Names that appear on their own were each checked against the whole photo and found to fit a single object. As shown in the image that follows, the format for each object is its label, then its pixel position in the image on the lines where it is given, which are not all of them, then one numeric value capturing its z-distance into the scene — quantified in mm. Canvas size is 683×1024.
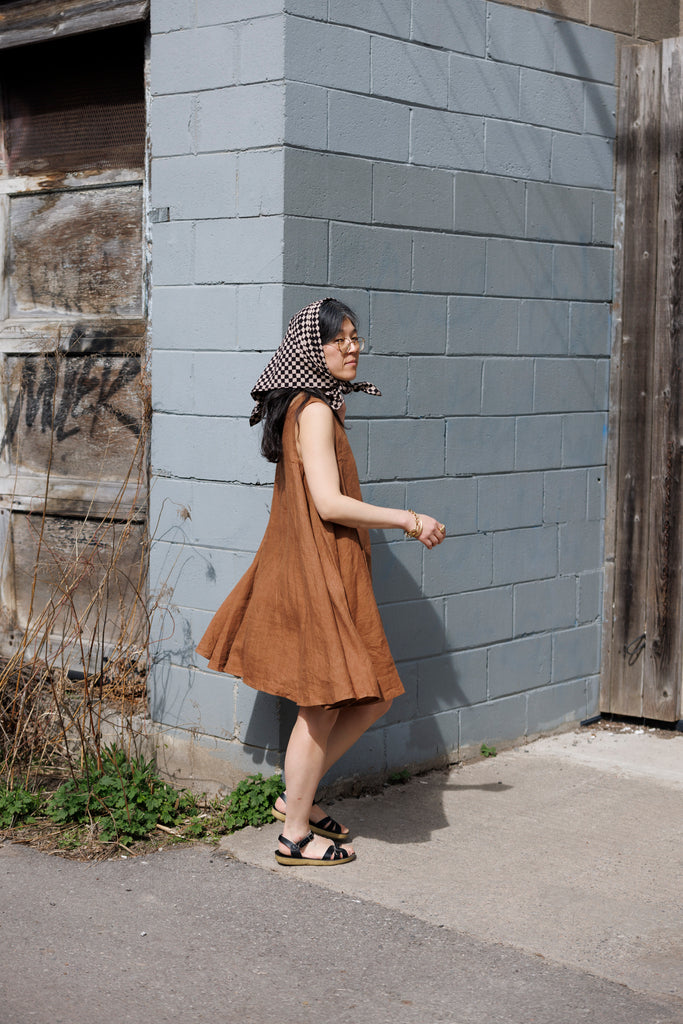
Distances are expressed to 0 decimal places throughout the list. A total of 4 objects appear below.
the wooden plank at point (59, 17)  5137
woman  4129
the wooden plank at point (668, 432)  5848
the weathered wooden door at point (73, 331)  5324
